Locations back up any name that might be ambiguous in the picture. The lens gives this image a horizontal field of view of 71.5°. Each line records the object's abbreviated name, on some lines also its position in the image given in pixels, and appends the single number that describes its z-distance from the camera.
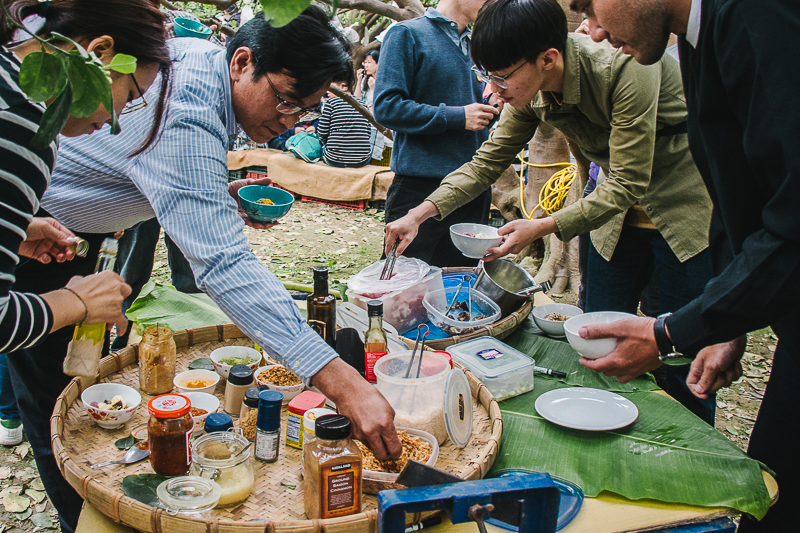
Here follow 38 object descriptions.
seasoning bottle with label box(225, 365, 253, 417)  1.69
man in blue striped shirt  1.41
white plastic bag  2.41
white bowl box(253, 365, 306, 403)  1.73
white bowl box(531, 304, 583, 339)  2.42
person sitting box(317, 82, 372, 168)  8.41
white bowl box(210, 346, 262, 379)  1.97
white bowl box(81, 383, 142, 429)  1.56
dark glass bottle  1.95
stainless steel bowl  2.41
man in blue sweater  3.44
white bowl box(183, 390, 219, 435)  1.69
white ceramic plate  1.75
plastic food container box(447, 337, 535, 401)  1.93
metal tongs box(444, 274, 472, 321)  2.44
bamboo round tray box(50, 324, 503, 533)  1.16
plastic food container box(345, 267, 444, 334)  2.36
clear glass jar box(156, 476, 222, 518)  1.21
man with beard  1.04
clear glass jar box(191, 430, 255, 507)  1.28
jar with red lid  1.33
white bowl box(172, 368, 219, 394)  1.81
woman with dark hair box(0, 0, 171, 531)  1.09
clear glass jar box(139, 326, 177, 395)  1.82
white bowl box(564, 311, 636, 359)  1.69
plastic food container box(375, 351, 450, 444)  1.53
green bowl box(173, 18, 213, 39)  3.30
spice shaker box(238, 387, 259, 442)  1.56
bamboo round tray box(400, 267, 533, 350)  2.11
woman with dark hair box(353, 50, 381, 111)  7.91
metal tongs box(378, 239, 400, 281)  2.56
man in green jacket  2.27
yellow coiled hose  5.08
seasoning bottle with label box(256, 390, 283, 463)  1.42
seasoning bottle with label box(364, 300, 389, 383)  1.85
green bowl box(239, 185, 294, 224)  2.38
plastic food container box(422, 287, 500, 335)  2.29
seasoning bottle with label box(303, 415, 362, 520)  1.18
